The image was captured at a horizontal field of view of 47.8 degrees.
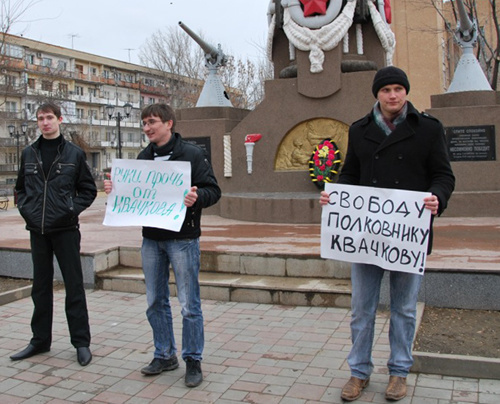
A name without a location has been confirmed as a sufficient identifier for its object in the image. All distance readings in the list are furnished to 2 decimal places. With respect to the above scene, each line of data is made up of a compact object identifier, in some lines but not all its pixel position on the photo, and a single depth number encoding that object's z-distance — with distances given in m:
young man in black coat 3.80
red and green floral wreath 11.53
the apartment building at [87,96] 58.52
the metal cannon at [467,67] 11.82
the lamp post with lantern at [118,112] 26.62
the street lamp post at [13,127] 36.74
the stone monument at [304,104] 11.70
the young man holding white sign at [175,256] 4.34
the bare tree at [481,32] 16.53
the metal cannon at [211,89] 14.26
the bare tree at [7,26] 19.08
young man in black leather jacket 4.88
